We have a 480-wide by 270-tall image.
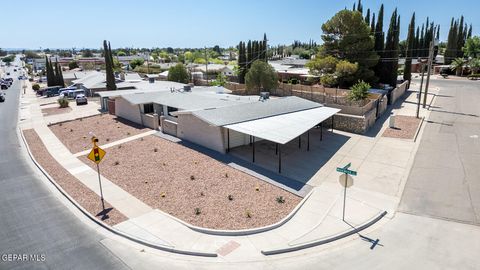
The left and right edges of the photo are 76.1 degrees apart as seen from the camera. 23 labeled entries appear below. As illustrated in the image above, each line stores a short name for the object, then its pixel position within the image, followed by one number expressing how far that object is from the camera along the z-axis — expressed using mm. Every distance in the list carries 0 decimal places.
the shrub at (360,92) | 30969
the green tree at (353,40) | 39812
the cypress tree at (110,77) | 43175
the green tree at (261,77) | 39500
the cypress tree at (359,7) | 45759
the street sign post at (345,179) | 11727
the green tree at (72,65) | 107125
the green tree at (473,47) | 68188
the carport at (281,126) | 17641
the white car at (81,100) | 41875
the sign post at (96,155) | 13555
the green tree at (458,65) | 65062
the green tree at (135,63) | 103125
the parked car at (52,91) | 54044
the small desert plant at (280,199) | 14077
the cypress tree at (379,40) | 44188
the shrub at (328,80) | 40219
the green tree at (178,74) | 50344
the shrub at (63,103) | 40188
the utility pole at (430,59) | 30684
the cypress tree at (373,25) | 45056
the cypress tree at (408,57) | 48625
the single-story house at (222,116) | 19422
